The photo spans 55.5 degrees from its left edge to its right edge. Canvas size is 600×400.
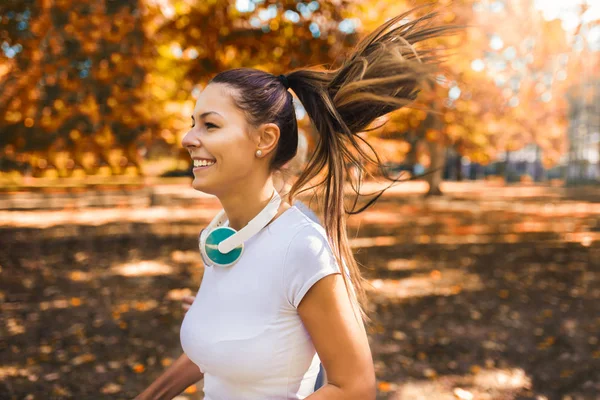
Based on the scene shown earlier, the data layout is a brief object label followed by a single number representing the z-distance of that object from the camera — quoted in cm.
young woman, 146
